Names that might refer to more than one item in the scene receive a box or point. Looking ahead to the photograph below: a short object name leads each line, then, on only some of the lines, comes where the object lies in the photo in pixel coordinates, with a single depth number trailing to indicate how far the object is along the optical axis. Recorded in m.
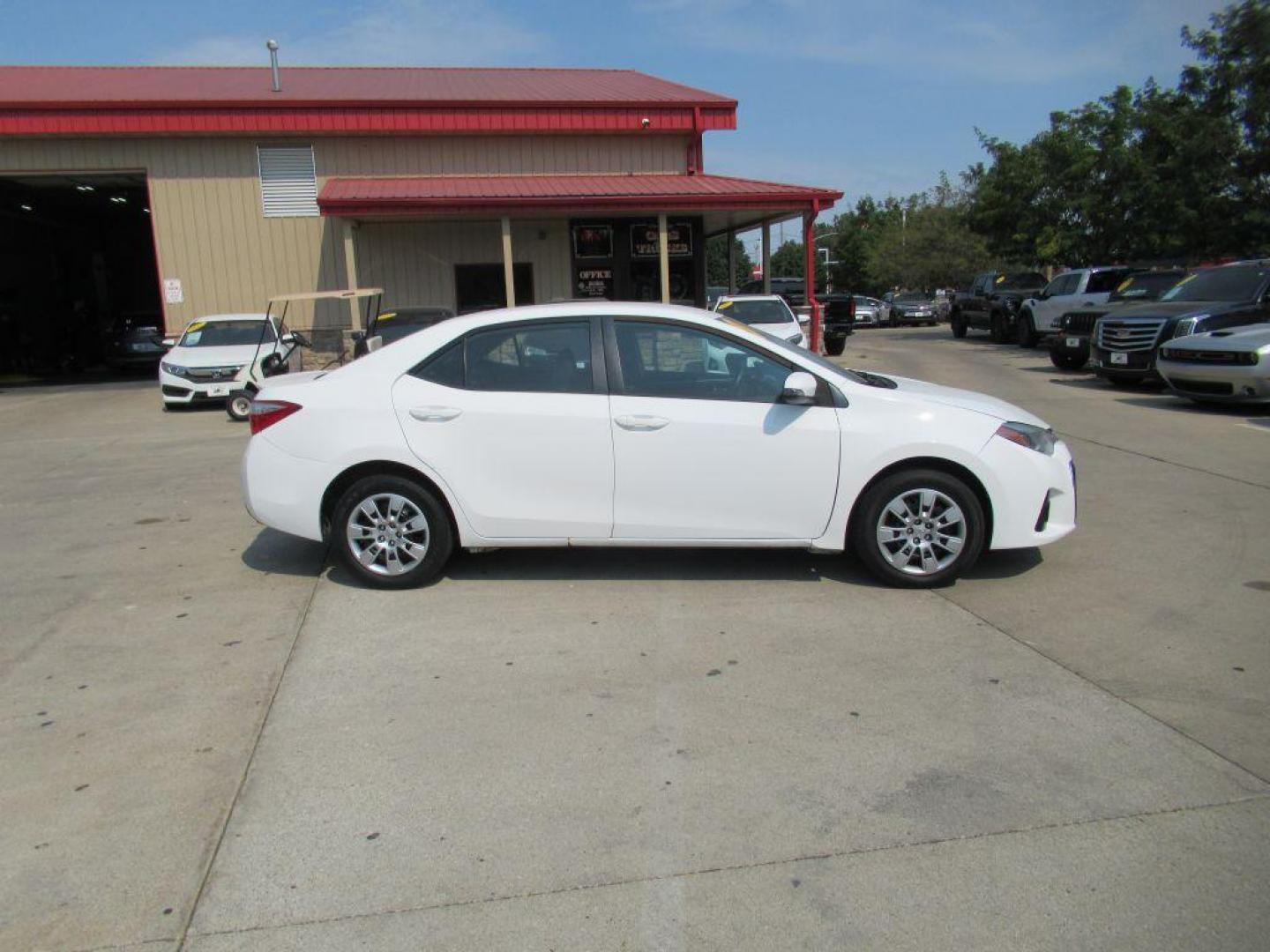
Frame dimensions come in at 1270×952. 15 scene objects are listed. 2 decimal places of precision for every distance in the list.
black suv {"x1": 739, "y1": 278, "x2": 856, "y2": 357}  24.39
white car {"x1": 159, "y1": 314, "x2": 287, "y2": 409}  15.58
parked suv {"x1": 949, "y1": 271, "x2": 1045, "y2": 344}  26.58
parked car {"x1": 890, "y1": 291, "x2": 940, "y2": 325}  41.09
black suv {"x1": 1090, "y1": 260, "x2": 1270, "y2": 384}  13.84
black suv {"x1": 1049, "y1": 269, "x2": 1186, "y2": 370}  18.16
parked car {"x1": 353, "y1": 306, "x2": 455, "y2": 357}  14.74
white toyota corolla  5.64
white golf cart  14.10
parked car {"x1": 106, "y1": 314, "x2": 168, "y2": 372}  24.27
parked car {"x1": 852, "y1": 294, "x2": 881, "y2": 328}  42.97
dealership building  19.97
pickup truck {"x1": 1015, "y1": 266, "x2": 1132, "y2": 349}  21.34
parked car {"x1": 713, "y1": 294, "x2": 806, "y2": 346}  17.75
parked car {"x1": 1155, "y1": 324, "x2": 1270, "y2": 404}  12.20
